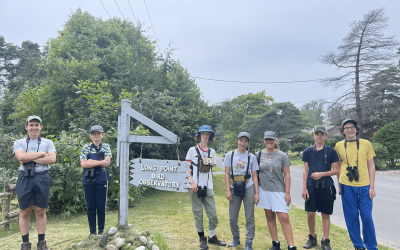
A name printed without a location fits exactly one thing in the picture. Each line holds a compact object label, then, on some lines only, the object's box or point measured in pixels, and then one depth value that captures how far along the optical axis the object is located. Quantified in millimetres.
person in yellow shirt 3629
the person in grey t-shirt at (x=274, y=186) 3752
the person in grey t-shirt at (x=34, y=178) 3553
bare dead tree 19875
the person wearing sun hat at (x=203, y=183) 3994
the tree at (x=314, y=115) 61575
